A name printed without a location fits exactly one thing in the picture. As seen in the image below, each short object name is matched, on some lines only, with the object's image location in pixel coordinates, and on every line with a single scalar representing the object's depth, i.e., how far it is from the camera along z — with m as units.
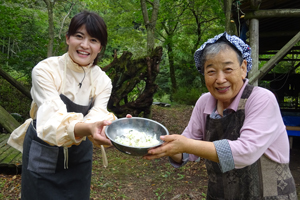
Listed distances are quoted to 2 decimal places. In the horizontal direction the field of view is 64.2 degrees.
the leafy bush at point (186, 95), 13.57
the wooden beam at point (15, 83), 6.07
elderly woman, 1.43
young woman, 1.82
